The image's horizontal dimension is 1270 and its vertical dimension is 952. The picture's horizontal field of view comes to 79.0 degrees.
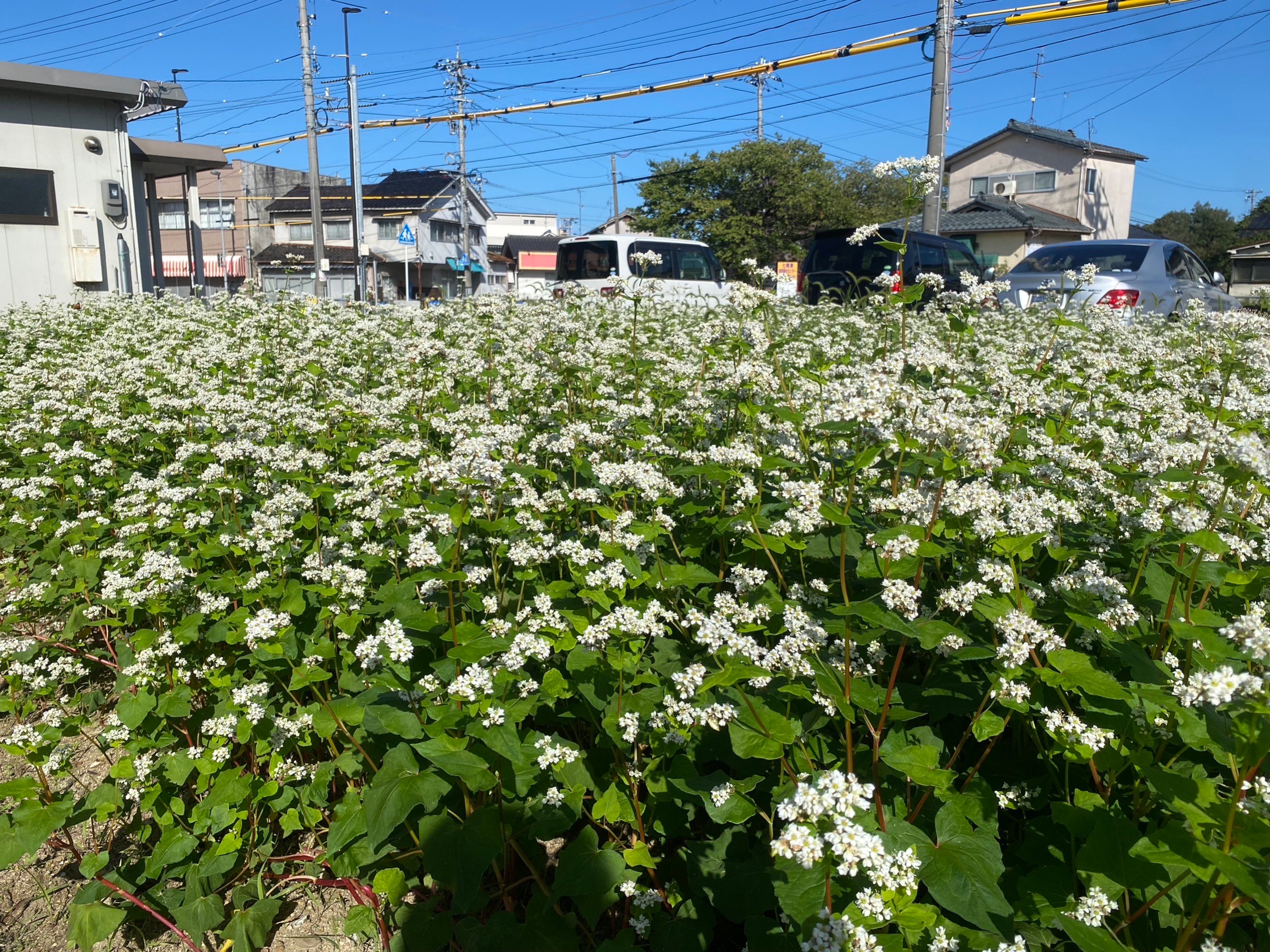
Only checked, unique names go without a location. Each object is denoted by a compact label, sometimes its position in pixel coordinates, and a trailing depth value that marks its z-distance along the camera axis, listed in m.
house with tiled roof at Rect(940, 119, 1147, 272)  42.34
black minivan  10.98
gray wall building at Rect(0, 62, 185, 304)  13.37
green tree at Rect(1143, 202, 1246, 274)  63.00
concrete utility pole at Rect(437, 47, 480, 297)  37.19
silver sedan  9.06
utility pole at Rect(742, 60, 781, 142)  41.56
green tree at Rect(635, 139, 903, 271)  41.72
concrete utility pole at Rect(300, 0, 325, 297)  22.95
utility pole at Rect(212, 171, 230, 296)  49.47
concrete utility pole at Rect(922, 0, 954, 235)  13.84
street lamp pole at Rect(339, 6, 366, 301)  24.56
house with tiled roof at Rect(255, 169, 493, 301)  52.09
